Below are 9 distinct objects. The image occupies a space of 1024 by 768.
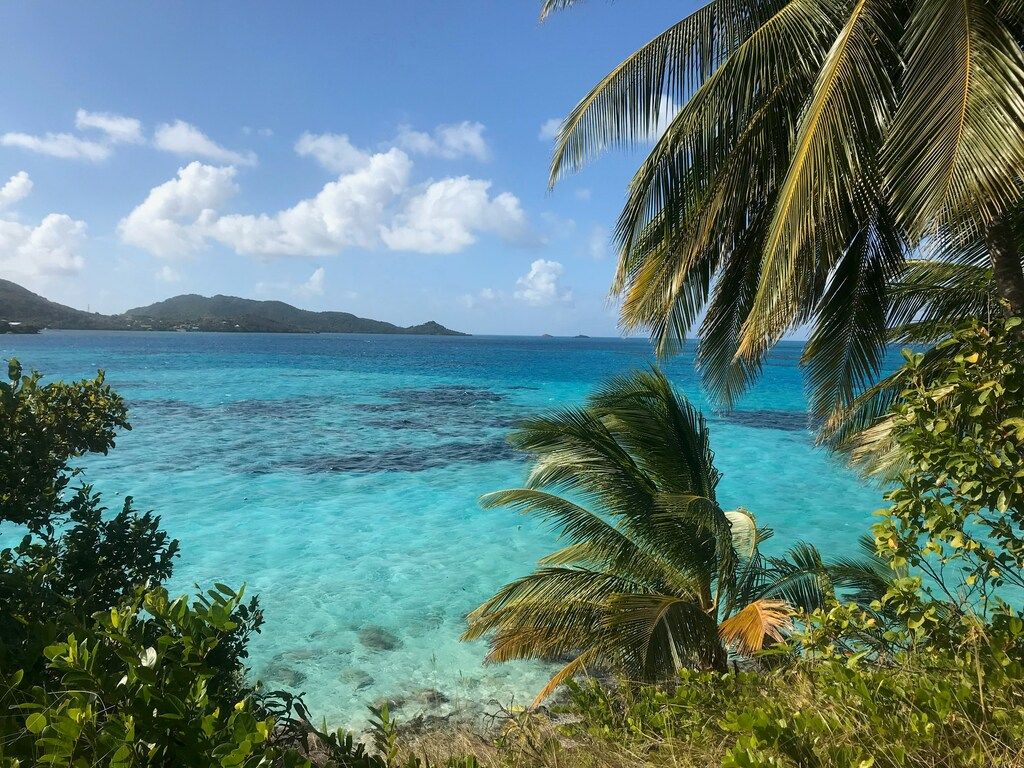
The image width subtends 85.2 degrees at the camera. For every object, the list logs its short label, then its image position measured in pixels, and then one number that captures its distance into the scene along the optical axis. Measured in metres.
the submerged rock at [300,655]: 8.38
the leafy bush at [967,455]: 2.76
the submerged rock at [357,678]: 7.80
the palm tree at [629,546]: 5.51
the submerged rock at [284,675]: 7.80
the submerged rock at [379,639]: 8.80
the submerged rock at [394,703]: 7.25
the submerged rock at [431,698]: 7.42
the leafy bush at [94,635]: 1.51
